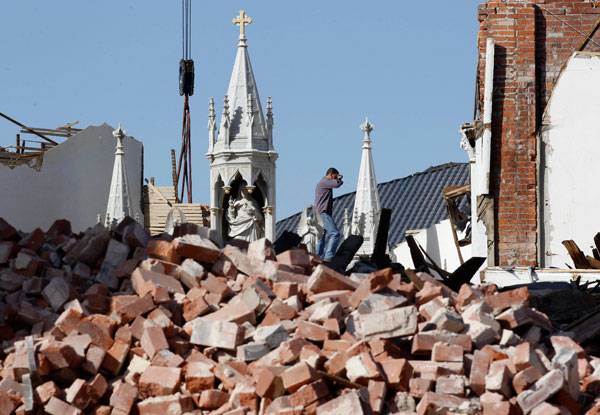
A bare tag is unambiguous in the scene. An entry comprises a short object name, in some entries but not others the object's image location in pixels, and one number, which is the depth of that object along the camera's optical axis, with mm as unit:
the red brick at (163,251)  18672
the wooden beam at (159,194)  89662
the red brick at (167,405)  15578
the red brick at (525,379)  15172
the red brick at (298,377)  15133
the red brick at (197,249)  18531
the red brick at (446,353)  15695
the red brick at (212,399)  15617
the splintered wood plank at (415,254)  26028
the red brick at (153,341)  16312
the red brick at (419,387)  15297
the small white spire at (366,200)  67625
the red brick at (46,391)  15875
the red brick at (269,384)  15195
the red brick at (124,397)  15828
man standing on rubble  41844
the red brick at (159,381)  15844
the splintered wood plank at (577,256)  30723
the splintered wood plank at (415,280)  18253
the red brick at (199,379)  15859
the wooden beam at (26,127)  85581
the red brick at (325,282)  17578
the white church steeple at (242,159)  63312
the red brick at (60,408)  15648
